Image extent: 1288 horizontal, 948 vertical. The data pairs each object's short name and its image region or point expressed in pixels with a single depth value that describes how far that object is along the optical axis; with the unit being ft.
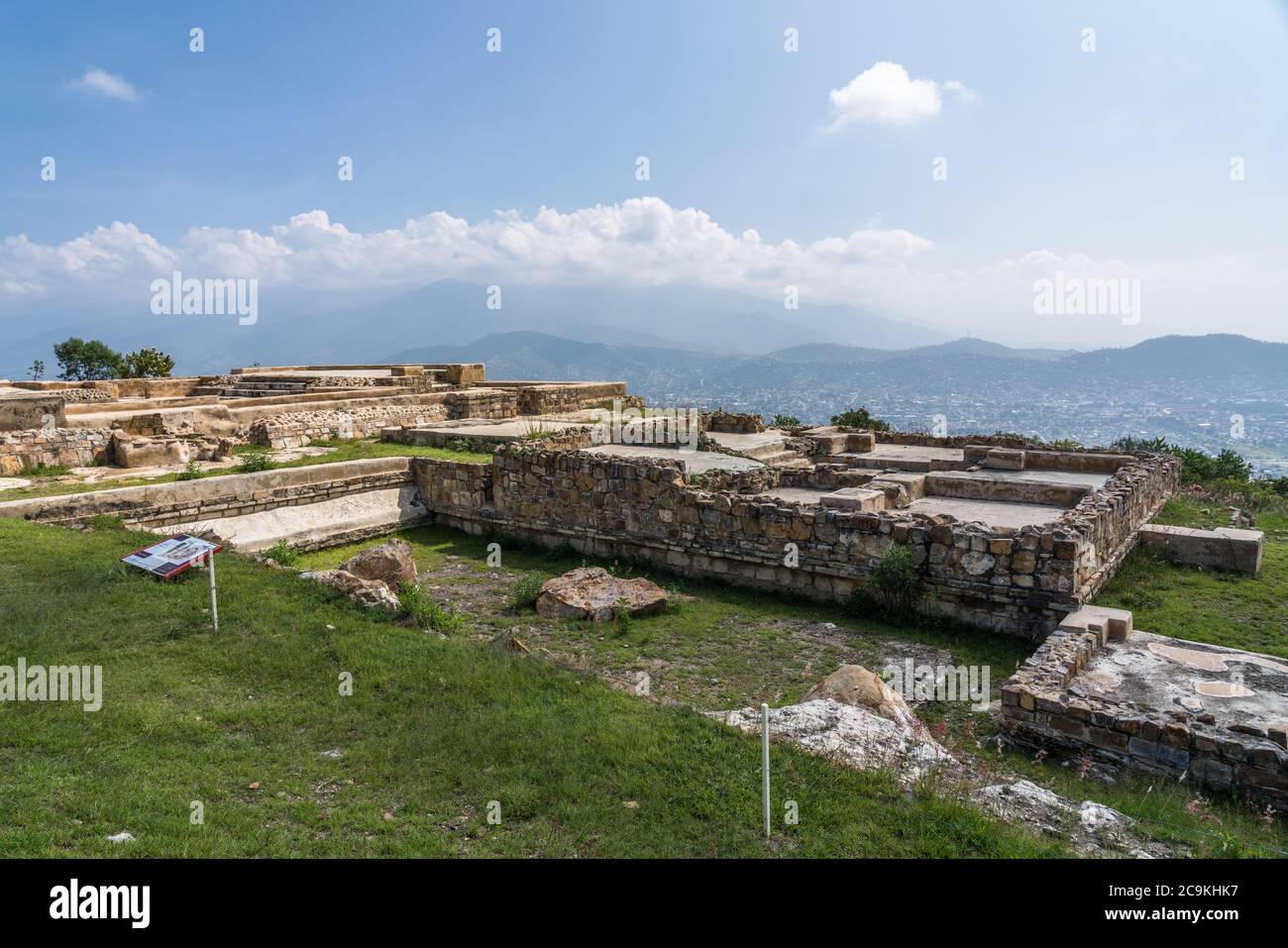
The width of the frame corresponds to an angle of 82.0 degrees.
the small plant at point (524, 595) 34.22
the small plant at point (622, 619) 30.94
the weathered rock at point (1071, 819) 14.84
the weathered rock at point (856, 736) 17.84
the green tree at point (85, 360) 164.25
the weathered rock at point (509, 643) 24.77
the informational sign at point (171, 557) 28.58
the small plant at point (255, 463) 47.98
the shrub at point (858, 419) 85.87
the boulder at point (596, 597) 32.48
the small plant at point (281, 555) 39.96
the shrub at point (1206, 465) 65.46
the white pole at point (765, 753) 13.62
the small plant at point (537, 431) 57.77
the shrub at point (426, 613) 28.43
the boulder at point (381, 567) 33.83
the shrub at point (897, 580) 31.83
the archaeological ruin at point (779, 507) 21.59
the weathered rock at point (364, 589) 28.78
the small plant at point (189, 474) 44.60
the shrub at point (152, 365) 119.96
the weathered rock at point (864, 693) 21.08
